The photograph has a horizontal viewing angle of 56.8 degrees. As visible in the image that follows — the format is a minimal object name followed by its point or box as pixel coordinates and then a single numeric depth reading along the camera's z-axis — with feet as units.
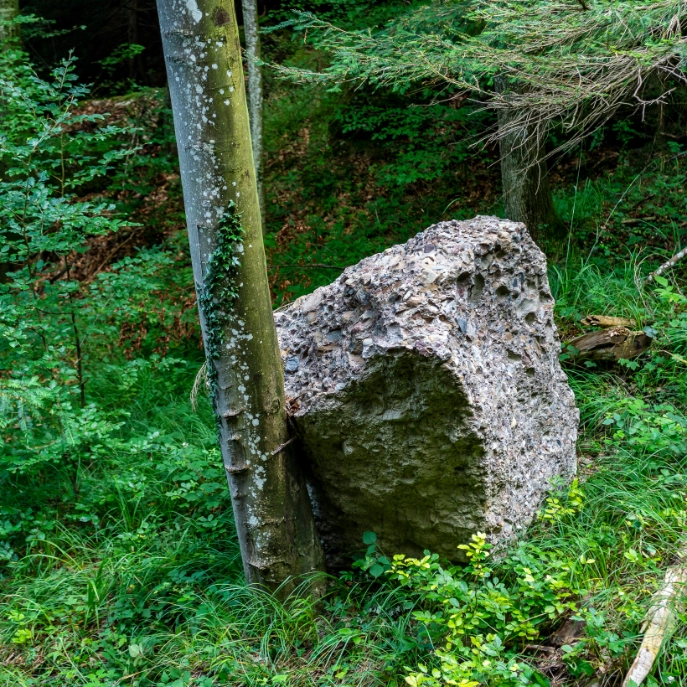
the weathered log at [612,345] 14.28
